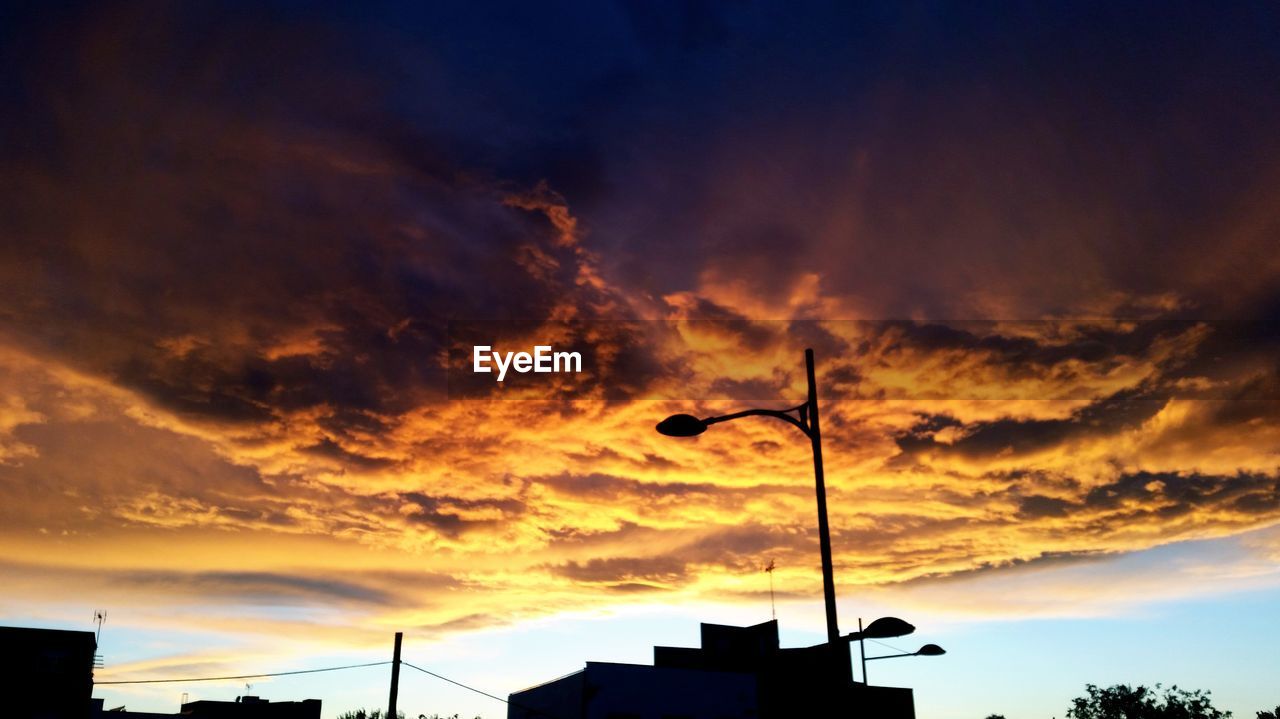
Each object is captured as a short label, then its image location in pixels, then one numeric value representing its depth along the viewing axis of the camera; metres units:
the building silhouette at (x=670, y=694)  32.84
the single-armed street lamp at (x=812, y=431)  10.60
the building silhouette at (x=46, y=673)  46.88
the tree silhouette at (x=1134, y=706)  102.00
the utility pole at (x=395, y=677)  36.78
